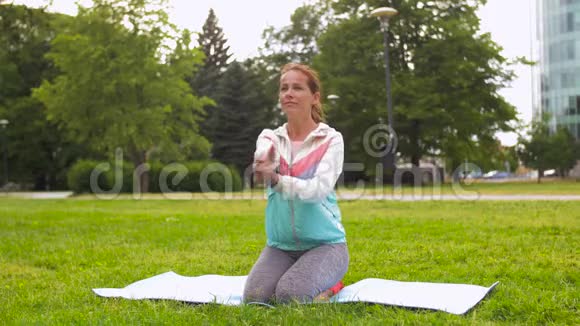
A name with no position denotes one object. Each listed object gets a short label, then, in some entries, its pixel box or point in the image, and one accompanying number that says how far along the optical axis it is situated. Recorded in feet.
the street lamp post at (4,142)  134.04
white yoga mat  13.14
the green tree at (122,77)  85.15
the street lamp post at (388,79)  63.72
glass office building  195.31
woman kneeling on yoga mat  13.32
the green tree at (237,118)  146.82
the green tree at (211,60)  167.84
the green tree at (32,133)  141.08
